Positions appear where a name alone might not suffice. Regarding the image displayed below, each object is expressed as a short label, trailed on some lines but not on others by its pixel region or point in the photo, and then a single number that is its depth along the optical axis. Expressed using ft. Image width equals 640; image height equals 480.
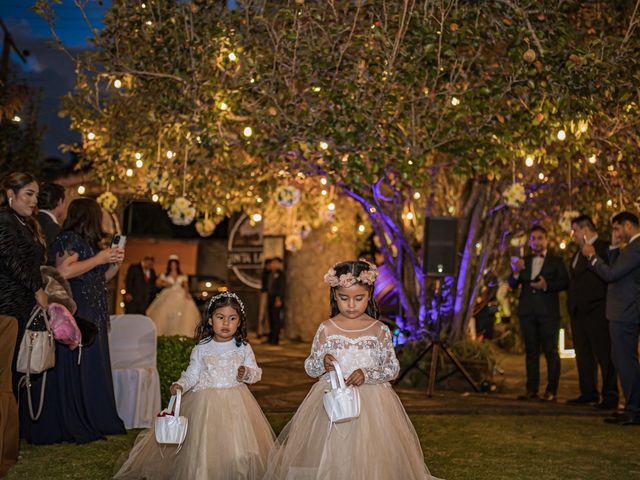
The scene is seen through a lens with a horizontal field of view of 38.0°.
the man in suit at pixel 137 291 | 53.42
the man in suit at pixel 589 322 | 33.06
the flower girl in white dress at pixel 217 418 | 18.17
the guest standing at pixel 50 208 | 24.22
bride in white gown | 53.06
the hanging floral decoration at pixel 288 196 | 36.22
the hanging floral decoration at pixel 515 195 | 34.24
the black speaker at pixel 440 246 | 37.55
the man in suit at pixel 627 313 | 28.71
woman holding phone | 23.17
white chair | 26.27
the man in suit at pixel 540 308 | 35.01
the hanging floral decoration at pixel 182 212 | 35.09
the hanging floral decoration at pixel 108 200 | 38.96
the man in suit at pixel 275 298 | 61.57
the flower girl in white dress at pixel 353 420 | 16.71
